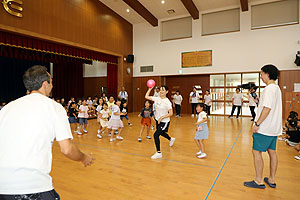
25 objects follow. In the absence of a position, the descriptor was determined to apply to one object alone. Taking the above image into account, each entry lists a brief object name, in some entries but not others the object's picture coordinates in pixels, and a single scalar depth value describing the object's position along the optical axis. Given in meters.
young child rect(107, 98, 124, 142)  4.98
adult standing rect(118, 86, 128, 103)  9.89
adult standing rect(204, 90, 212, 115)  9.27
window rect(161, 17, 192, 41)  10.22
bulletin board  9.71
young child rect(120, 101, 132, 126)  5.43
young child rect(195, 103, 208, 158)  3.65
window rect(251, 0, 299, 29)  8.16
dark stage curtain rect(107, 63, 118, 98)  10.89
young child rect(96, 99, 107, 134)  6.03
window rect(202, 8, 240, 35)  9.16
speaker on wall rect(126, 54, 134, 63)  11.05
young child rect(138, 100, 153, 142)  5.13
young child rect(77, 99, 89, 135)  5.86
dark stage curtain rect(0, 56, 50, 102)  11.08
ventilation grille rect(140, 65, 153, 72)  11.17
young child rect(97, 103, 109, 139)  5.48
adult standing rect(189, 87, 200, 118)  9.61
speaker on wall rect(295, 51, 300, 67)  7.50
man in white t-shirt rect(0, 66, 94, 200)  1.03
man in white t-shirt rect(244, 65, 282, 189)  2.26
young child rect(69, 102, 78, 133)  6.07
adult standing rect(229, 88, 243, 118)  8.73
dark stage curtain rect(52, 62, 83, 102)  14.07
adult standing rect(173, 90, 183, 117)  9.64
